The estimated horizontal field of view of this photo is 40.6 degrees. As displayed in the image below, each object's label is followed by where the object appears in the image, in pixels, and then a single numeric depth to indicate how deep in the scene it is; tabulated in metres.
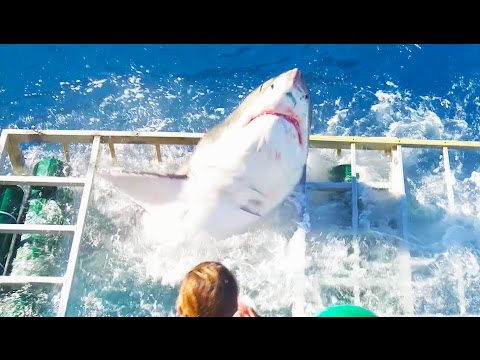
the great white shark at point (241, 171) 3.92
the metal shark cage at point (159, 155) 4.56
